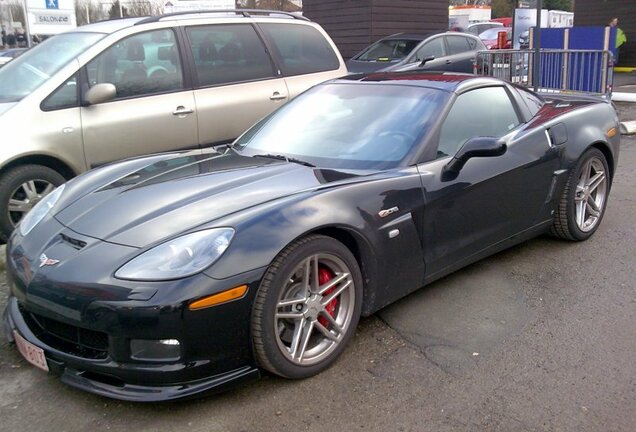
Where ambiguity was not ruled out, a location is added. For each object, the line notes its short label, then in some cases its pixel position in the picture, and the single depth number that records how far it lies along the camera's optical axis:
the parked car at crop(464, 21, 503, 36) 30.73
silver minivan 4.91
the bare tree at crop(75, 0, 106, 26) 36.55
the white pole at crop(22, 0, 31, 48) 20.00
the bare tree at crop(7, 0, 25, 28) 35.72
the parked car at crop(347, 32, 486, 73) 11.36
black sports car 2.63
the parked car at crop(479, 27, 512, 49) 24.89
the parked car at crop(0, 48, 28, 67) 16.08
